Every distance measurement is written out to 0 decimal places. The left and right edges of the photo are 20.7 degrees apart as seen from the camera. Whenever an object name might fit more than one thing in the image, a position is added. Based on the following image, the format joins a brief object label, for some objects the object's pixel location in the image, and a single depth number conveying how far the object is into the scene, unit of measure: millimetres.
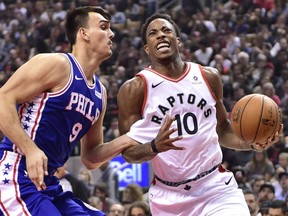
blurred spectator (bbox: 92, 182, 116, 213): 10391
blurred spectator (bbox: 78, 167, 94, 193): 11438
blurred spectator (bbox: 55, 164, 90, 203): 9859
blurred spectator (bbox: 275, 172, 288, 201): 10391
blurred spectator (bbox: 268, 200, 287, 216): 7969
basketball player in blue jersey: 4895
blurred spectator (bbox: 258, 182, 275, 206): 9516
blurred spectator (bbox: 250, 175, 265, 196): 10539
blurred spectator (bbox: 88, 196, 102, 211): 9625
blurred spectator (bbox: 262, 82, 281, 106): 13734
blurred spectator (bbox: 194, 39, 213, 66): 16953
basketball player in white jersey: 5809
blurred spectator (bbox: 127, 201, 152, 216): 8312
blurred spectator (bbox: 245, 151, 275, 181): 11461
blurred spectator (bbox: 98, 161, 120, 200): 11492
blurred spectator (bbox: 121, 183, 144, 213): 10227
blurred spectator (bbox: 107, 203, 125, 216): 8680
